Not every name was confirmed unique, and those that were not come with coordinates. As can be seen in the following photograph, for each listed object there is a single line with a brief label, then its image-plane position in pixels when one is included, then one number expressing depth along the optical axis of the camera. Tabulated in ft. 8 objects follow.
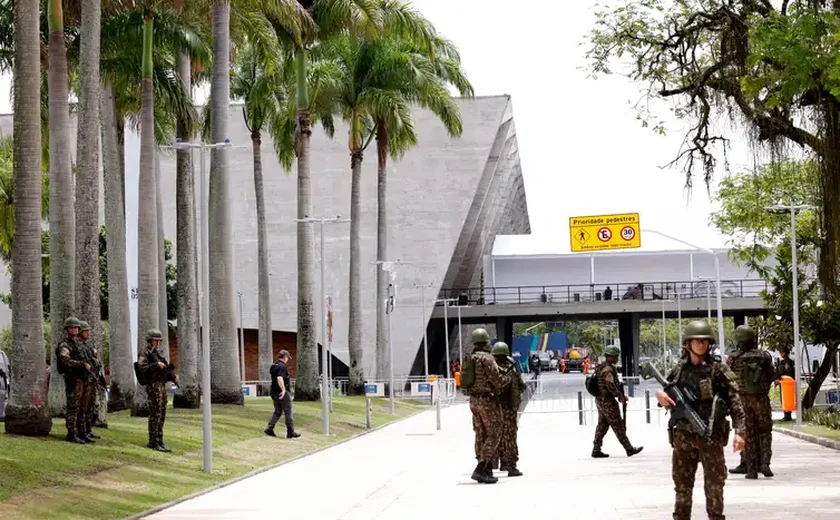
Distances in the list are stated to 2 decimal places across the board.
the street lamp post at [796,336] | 114.07
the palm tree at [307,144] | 126.82
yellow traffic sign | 274.77
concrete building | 251.60
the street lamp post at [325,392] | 104.17
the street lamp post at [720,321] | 159.48
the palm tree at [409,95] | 161.68
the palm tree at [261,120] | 160.76
